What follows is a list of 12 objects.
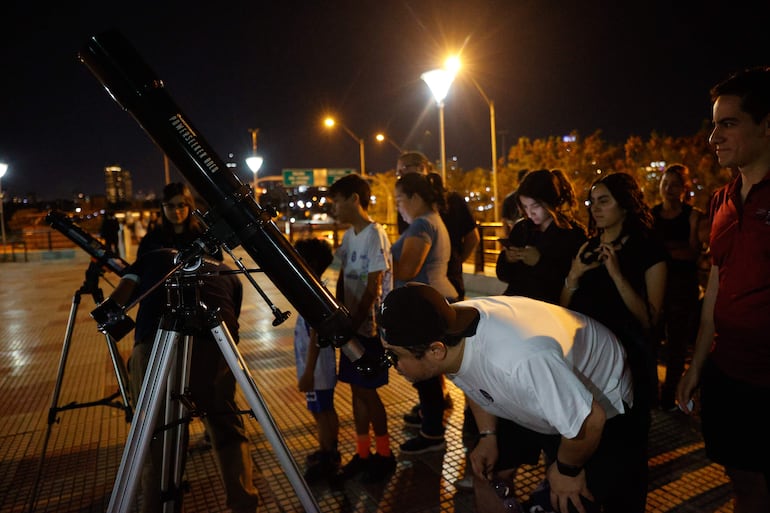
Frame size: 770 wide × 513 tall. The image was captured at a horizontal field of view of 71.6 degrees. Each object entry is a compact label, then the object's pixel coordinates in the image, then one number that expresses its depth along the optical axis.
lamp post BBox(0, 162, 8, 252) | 21.23
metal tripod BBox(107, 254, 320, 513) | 1.83
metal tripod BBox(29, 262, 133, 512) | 3.09
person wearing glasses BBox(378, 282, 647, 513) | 1.64
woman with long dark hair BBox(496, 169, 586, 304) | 3.06
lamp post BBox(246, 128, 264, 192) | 19.94
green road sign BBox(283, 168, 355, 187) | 36.12
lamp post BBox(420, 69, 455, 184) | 11.02
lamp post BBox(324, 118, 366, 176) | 21.67
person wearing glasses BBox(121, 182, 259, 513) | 2.82
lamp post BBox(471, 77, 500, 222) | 19.34
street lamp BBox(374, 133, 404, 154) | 20.74
